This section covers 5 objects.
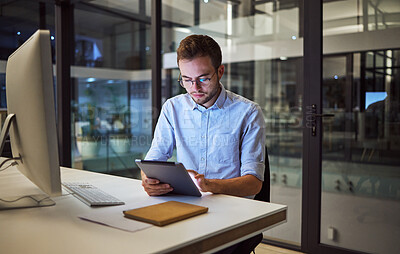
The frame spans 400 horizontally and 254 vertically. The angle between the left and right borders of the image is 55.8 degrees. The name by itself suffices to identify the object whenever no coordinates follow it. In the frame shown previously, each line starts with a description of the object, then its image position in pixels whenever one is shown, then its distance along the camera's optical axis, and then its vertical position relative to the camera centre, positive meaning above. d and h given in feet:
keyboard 4.50 -1.01
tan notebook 3.67 -0.99
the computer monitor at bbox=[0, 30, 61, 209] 3.40 +0.04
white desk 3.07 -1.05
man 5.80 -0.16
